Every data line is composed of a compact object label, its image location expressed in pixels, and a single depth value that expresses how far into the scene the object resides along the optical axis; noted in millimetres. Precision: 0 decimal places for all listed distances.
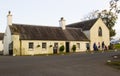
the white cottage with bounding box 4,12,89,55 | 16972
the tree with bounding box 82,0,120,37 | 28451
